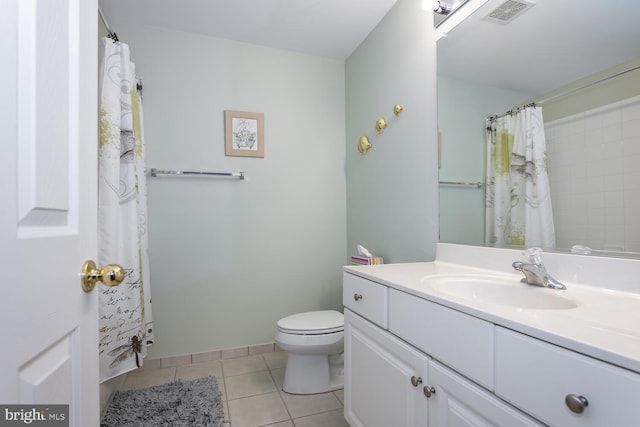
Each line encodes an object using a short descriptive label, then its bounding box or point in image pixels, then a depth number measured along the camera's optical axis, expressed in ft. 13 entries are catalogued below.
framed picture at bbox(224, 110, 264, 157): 7.39
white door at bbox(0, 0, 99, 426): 1.26
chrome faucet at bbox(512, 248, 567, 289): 3.18
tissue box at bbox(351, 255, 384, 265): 6.23
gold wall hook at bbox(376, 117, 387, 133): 6.53
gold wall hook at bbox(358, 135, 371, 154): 7.18
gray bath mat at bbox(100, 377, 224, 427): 4.93
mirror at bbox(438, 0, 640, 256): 3.01
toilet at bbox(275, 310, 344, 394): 5.65
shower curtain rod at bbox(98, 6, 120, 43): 5.38
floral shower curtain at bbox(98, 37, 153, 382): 4.76
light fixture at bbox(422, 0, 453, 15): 4.91
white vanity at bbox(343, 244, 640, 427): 1.72
